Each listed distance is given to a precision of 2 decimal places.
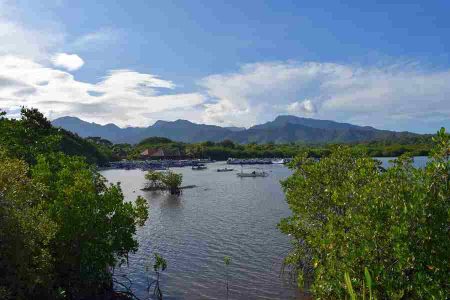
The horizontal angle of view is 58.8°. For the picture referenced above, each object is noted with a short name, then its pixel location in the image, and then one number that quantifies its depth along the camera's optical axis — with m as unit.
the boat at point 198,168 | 157.26
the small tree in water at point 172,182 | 78.31
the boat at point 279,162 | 190.75
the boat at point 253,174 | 118.94
